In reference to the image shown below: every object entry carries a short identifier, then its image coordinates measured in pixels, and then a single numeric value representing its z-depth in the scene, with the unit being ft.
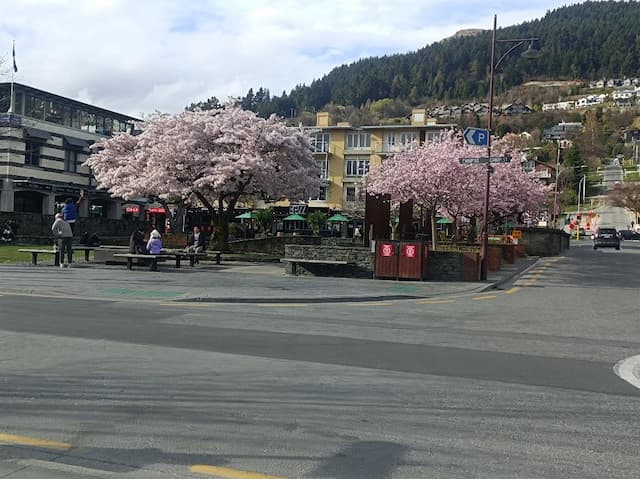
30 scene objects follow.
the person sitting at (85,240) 103.76
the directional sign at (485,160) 66.17
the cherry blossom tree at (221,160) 98.84
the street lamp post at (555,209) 231.30
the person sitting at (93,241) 104.52
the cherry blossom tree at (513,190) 117.12
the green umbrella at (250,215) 187.32
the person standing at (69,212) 76.23
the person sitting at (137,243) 75.97
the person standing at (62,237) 71.20
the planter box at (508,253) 107.34
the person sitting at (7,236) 117.08
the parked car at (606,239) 184.34
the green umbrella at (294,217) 196.19
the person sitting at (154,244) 75.61
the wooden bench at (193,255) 78.59
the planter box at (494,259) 88.74
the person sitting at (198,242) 87.33
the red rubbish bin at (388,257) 72.27
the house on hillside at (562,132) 498.69
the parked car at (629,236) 318.49
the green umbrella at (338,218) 203.90
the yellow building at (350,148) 245.45
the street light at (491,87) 72.49
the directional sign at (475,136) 67.00
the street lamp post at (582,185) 417.65
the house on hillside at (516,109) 576.20
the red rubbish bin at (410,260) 71.67
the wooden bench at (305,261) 73.20
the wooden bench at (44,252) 73.76
